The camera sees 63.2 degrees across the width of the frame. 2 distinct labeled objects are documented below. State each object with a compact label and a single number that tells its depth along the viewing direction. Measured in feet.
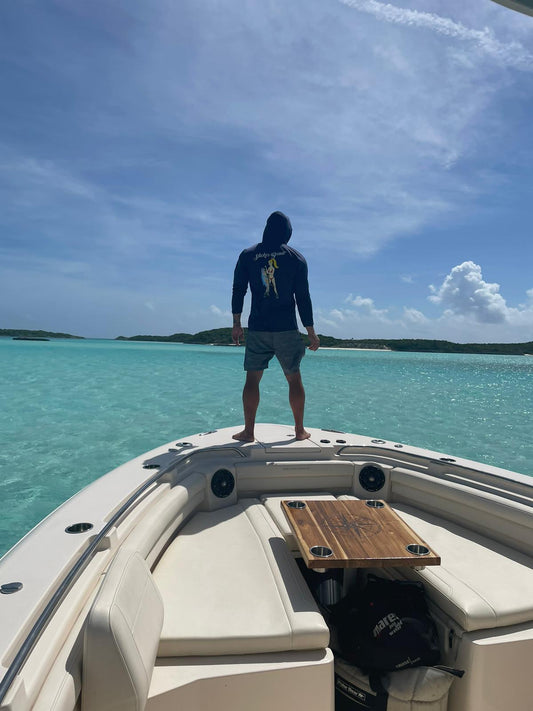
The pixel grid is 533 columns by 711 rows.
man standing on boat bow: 9.21
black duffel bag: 4.48
